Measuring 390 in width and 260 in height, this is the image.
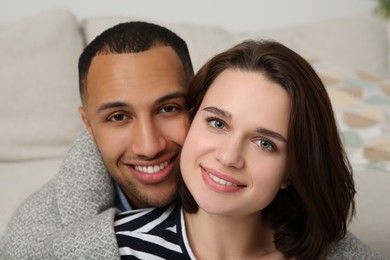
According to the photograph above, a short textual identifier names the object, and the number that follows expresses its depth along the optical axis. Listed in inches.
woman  45.3
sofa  85.9
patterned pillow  81.4
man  53.4
